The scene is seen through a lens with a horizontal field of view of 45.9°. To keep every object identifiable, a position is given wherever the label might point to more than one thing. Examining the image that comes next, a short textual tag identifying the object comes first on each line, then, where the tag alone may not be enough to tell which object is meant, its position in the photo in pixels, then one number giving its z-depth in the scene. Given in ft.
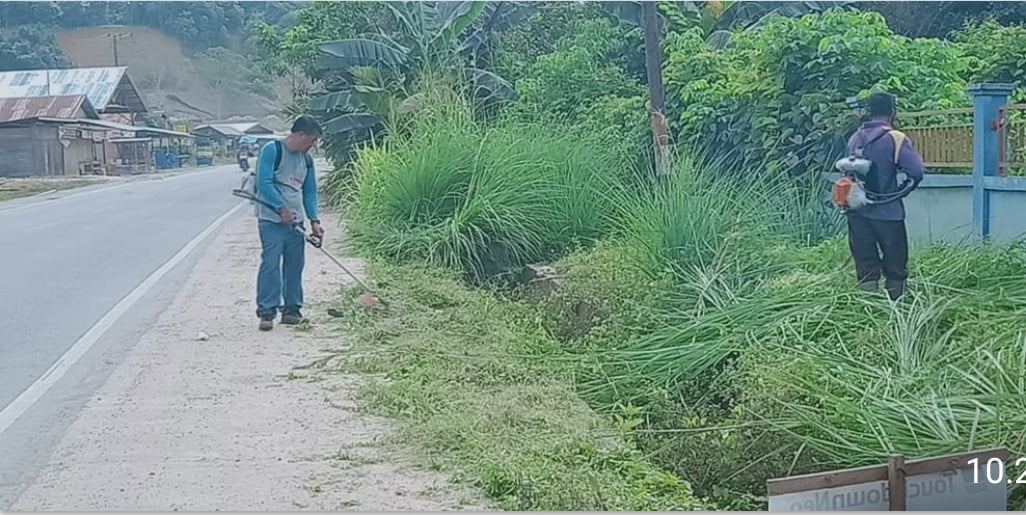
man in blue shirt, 27.86
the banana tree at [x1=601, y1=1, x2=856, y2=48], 53.47
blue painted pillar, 27.12
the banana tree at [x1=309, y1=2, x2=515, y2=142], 58.65
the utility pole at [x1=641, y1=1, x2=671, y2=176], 35.01
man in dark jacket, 21.43
